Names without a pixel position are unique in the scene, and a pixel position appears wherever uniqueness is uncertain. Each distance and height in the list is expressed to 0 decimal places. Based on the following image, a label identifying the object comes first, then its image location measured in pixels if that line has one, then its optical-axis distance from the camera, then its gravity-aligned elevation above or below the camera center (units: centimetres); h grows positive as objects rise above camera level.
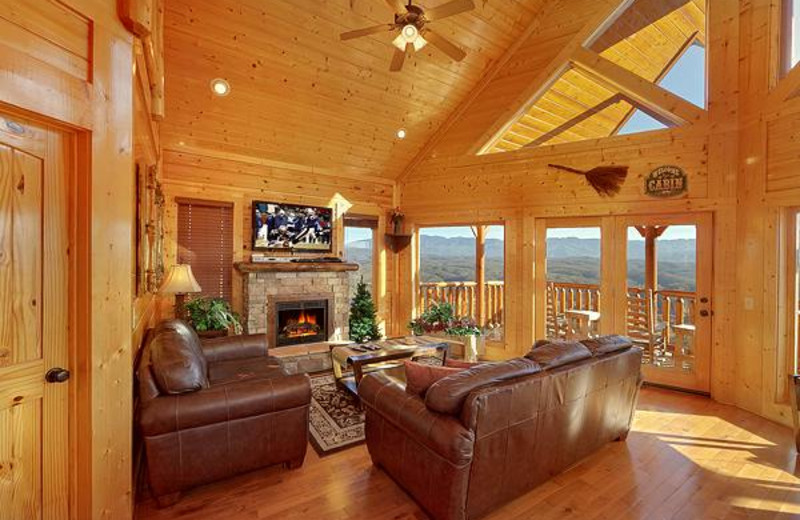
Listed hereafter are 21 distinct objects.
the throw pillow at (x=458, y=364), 262 -76
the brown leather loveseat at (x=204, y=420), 221 -102
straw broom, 474 +102
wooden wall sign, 436 +90
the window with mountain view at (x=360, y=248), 652 +15
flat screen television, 546 +44
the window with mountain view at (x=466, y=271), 609 -22
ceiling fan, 302 +194
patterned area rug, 309 -149
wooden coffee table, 387 -105
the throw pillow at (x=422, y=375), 231 -72
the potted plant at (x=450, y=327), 534 -100
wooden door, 160 -28
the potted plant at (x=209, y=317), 445 -73
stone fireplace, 523 -67
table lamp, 393 -27
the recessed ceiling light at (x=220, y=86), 441 +198
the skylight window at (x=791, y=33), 366 +221
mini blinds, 499 +18
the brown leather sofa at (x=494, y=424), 199 -97
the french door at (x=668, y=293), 429 -41
